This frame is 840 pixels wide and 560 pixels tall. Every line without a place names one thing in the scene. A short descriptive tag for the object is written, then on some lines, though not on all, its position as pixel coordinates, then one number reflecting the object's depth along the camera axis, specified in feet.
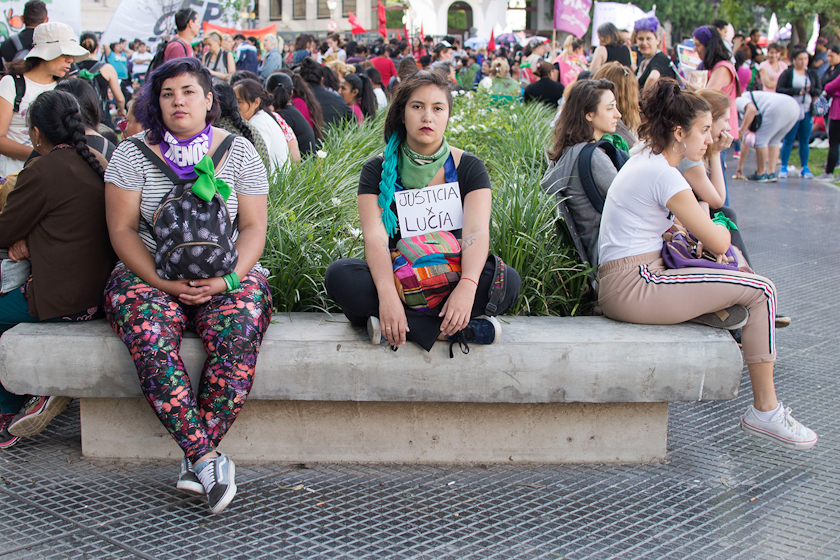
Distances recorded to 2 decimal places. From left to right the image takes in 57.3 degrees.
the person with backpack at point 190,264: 9.30
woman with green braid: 9.87
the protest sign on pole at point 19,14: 29.39
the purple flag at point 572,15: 74.65
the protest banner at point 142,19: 46.83
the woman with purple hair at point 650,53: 25.90
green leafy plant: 12.12
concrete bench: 9.90
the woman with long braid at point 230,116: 16.97
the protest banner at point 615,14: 63.57
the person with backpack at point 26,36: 20.95
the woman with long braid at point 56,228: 10.51
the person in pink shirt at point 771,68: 41.16
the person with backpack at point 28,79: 15.71
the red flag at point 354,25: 95.65
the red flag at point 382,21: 82.64
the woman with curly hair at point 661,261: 10.67
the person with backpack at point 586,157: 13.39
